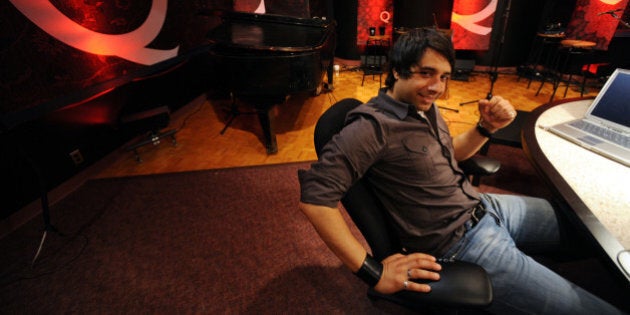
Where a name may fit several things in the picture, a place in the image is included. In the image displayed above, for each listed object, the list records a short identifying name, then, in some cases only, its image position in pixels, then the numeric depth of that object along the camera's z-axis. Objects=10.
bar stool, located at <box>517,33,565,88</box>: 4.70
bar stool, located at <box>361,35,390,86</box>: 5.46
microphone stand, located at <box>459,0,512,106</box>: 3.45
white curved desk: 0.81
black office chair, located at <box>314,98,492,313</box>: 0.78
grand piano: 2.51
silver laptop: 1.26
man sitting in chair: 0.89
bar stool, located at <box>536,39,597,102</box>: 3.79
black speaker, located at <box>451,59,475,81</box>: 5.25
